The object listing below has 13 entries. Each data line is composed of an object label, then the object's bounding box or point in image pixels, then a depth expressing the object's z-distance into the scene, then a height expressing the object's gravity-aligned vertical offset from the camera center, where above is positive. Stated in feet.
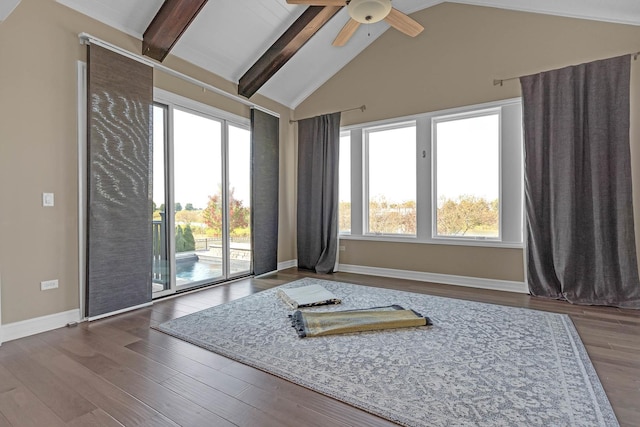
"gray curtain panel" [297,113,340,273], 17.26 +1.31
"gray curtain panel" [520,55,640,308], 11.01 +1.03
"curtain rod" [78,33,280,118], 9.94 +5.50
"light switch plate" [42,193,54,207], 9.19 +0.50
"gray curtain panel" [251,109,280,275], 16.24 +1.35
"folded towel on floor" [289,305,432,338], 8.76 -3.02
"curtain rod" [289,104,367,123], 16.78 +5.59
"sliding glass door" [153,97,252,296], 12.48 +0.73
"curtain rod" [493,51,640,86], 13.17 +5.50
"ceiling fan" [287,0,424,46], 8.74 +5.93
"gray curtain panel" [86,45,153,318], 9.91 +1.11
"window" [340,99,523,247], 13.38 +1.75
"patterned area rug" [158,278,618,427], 5.50 -3.23
